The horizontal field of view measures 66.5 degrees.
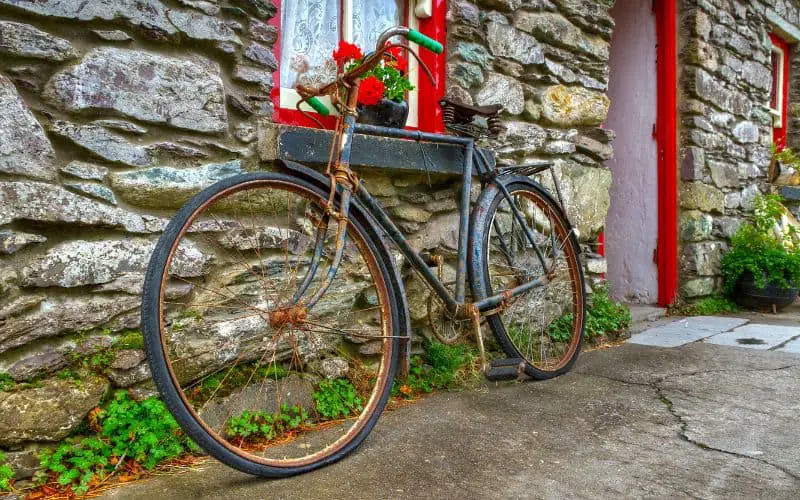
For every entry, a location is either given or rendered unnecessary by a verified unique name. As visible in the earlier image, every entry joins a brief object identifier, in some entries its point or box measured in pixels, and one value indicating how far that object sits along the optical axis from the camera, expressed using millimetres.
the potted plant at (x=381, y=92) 2516
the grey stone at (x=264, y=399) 2074
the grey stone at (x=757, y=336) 3713
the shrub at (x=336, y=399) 2312
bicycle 1833
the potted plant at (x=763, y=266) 4996
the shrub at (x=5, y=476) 1615
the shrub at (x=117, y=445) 1729
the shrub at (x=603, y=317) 3590
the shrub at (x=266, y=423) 2051
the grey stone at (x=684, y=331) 3816
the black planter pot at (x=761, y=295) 5039
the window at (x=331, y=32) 2535
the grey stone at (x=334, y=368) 2416
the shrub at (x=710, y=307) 4902
